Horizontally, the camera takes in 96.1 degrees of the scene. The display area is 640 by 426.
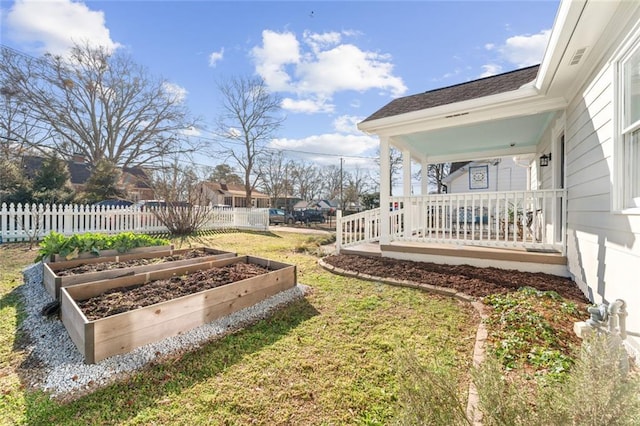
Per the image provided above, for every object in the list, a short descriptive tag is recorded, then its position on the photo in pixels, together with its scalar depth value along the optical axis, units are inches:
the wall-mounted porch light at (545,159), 243.4
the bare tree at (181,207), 428.5
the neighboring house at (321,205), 1039.6
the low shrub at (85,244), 183.6
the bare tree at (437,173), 903.7
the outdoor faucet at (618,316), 77.3
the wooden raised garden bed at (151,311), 90.7
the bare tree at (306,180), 1561.3
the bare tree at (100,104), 753.0
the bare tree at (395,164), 952.9
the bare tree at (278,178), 1402.6
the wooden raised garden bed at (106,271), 139.3
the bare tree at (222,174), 1469.0
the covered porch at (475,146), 183.8
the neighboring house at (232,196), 1411.8
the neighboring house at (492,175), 526.3
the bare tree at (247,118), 890.7
